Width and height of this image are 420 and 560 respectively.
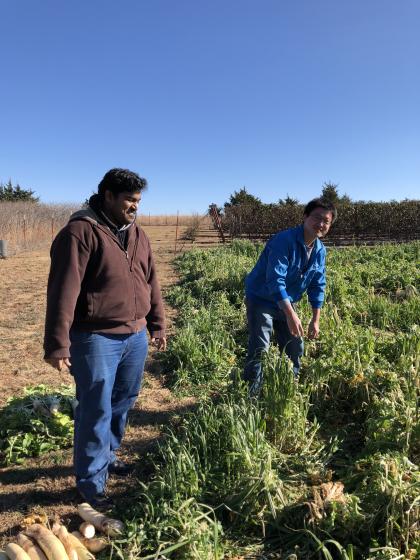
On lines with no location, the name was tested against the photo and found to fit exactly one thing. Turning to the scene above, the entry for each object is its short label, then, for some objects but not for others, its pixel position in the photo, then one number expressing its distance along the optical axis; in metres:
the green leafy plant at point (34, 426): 3.09
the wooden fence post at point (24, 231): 20.74
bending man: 3.08
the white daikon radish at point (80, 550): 1.96
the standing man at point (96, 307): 2.14
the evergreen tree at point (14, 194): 39.03
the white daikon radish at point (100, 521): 2.12
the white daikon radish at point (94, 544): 2.05
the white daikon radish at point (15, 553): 1.83
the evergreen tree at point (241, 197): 37.12
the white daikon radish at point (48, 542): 1.86
